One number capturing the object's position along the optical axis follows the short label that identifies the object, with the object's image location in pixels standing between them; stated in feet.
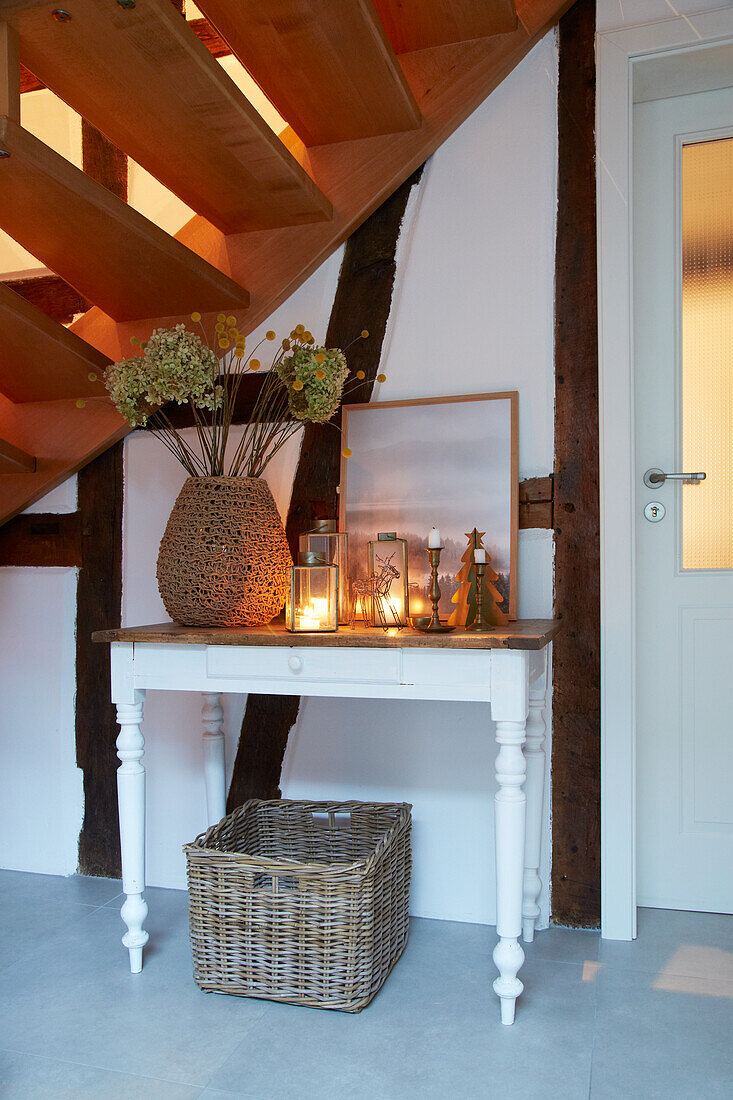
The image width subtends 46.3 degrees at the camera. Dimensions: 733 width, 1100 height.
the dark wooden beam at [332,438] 7.63
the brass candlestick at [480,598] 6.45
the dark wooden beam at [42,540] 8.39
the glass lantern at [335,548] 6.97
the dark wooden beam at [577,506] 6.98
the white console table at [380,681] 5.53
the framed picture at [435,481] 7.14
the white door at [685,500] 7.33
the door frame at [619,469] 6.85
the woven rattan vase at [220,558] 6.54
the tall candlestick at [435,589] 6.12
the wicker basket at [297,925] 5.75
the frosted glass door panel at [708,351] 7.36
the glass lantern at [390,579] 6.70
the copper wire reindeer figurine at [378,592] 6.71
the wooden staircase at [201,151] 5.59
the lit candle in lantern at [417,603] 7.25
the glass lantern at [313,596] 6.25
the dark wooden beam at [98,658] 8.26
